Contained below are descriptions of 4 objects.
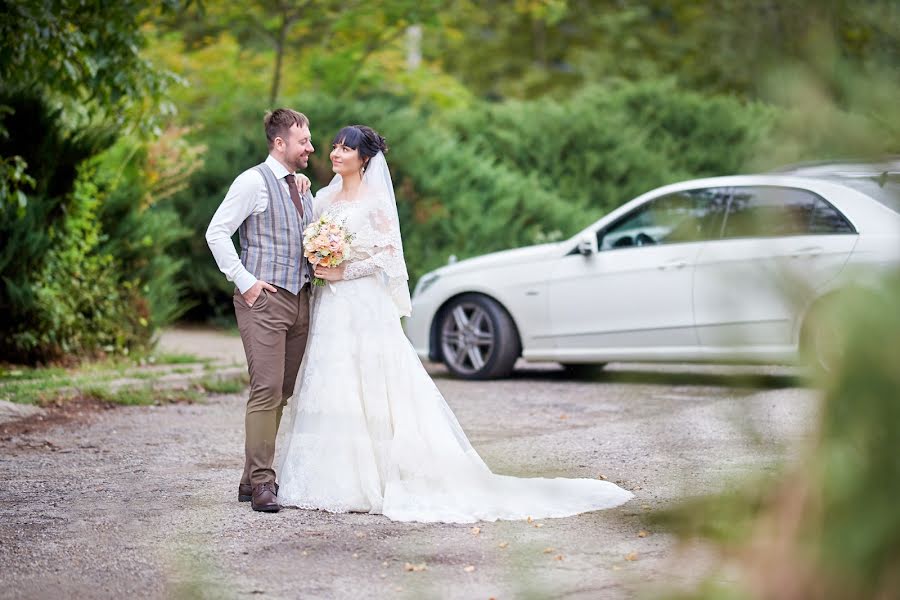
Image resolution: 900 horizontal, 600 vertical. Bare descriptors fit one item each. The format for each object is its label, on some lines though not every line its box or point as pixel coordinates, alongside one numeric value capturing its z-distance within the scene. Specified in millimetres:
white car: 21391
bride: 12289
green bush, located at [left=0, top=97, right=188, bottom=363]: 21891
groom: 12484
